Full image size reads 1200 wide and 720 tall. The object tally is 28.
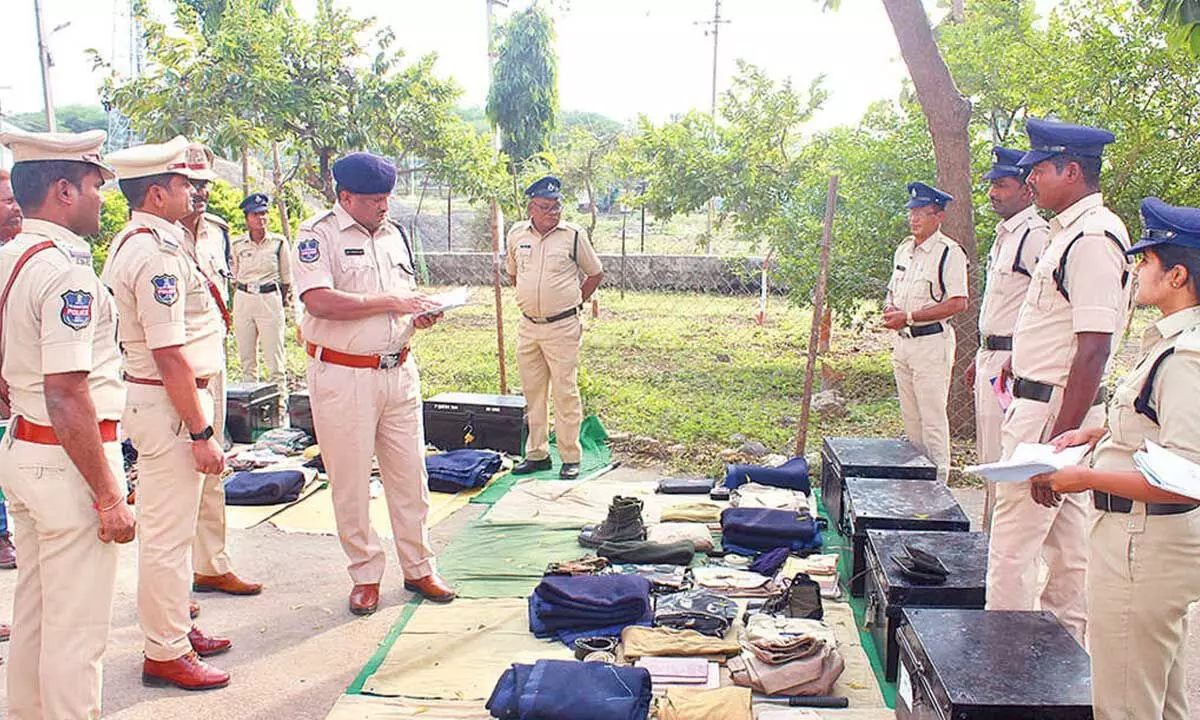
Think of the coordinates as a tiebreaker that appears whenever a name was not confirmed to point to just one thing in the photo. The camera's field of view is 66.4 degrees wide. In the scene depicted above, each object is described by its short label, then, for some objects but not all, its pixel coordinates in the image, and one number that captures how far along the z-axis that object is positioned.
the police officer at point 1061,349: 3.18
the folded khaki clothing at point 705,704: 3.25
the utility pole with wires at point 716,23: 25.06
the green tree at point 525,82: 23.14
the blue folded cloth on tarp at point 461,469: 6.25
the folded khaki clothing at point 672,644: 3.73
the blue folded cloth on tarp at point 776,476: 5.81
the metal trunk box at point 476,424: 7.03
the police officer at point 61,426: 2.53
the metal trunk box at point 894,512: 4.36
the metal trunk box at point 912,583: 3.65
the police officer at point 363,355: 4.10
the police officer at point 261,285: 8.13
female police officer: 2.23
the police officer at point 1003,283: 4.30
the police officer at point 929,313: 5.67
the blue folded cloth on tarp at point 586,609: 4.04
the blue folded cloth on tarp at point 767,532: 5.00
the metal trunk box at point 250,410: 7.29
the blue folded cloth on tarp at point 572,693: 3.15
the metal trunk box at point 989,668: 2.56
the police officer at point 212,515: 4.23
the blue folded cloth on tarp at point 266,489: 5.92
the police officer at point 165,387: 3.36
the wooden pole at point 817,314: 6.38
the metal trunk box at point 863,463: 5.12
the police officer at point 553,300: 6.34
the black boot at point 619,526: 5.05
